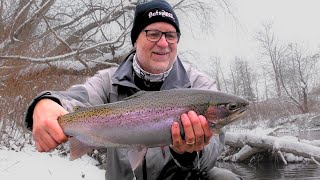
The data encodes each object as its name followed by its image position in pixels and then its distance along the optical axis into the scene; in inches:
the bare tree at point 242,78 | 1669.1
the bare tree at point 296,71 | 1169.5
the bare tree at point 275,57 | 1163.8
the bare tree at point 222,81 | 1763.2
